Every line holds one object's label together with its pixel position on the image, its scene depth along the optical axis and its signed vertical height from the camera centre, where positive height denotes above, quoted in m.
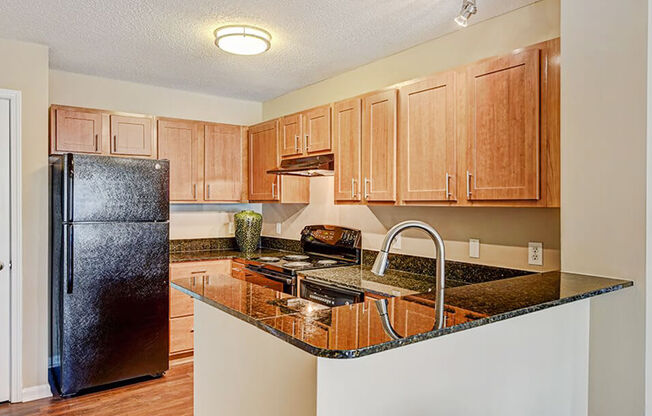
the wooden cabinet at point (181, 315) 3.79 -0.91
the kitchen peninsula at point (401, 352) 1.14 -0.44
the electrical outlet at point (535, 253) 2.49 -0.26
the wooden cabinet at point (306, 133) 3.49 +0.60
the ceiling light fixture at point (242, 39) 2.83 +1.05
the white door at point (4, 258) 3.04 -0.35
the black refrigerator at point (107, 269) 3.12 -0.45
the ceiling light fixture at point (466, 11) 2.16 +0.95
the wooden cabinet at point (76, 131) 3.54 +0.59
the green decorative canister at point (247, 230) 4.47 -0.23
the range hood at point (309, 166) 3.41 +0.31
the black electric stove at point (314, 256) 3.38 -0.43
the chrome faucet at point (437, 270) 1.28 -0.20
